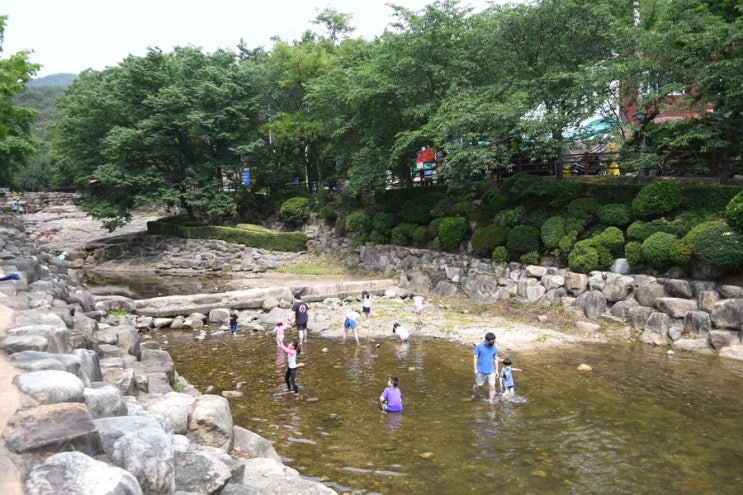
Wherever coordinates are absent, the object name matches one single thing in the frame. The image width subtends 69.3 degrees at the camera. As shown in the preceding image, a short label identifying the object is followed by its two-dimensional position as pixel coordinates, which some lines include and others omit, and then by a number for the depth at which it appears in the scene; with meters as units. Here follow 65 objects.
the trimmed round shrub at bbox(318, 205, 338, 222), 35.06
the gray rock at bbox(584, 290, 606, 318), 17.95
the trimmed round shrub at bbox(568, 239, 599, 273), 18.73
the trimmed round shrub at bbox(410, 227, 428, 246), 26.28
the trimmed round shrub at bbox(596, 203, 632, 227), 18.89
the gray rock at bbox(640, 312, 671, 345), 15.80
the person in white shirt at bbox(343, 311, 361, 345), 16.92
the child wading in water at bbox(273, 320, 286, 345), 14.97
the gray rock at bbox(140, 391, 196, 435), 7.07
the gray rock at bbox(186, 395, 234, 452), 7.16
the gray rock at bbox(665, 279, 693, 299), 16.11
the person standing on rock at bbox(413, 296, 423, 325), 18.91
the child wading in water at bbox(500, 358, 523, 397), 11.66
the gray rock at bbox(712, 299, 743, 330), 14.75
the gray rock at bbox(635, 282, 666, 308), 16.70
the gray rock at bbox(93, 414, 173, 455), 4.63
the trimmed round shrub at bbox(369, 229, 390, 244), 29.05
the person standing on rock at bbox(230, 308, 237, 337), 19.00
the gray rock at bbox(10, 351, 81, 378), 5.97
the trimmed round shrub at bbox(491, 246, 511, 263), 21.73
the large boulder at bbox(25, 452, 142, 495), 3.66
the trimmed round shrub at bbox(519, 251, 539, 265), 20.80
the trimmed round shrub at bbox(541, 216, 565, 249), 20.14
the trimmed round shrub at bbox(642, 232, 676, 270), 16.73
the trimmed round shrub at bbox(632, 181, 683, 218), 17.92
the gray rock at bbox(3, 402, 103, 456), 4.17
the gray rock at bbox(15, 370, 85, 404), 5.08
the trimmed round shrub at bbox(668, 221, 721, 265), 16.18
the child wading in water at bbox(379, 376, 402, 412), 10.88
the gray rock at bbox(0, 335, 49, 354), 6.59
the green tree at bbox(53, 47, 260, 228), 36.25
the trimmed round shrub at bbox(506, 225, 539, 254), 20.94
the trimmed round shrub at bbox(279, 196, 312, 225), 37.41
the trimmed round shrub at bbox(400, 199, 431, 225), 27.19
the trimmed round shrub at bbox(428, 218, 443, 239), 25.39
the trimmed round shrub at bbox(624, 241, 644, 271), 17.66
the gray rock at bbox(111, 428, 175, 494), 4.36
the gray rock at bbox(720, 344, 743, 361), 14.03
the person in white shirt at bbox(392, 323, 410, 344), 16.66
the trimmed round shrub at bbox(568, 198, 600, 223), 20.03
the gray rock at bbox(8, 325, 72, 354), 7.21
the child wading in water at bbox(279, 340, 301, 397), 12.14
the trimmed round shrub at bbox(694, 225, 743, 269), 15.15
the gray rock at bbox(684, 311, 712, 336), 15.27
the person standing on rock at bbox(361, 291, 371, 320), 19.16
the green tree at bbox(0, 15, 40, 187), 24.11
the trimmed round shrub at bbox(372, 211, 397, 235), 28.82
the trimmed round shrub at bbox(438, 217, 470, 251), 24.19
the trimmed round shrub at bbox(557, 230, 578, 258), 19.72
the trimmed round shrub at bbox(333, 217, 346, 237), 33.44
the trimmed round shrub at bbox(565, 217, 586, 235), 19.86
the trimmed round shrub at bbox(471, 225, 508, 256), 22.16
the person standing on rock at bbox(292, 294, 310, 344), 17.03
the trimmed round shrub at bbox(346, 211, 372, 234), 30.64
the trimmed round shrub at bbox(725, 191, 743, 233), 15.32
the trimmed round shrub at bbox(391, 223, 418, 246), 27.19
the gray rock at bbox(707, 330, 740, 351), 14.62
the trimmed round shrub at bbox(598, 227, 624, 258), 18.42
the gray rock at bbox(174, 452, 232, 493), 4.89
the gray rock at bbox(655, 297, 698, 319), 15.85
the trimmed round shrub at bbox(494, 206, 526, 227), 21.98
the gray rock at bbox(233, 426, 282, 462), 7.94
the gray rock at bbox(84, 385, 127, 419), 5.44
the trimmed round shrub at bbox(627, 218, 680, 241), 17.47
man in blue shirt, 11.56
